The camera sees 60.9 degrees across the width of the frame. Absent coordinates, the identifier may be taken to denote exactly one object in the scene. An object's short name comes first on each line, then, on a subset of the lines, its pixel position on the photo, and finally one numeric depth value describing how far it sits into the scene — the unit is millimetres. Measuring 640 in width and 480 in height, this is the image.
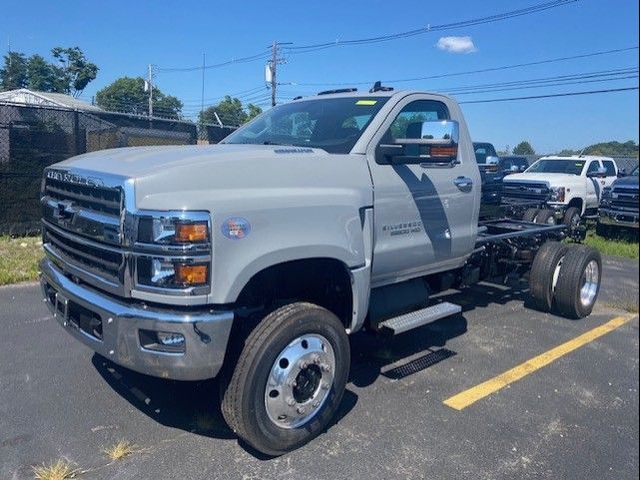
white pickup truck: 10650
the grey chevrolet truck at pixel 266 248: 2807
